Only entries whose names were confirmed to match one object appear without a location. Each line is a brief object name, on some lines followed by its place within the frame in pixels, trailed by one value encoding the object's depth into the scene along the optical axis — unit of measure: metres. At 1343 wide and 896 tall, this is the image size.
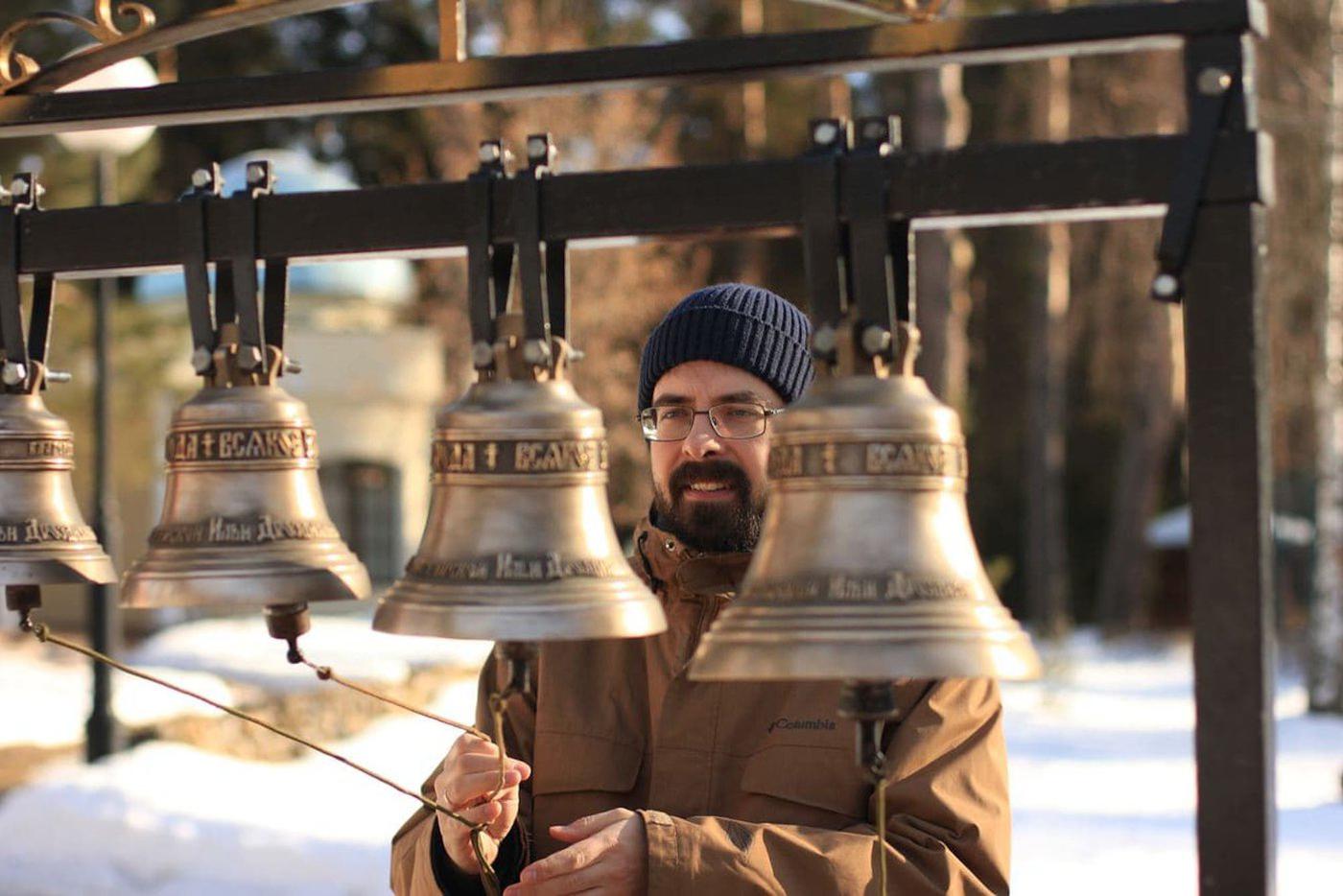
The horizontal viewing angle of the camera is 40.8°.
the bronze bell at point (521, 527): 2.27
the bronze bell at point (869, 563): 2.12
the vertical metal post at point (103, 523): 10.69
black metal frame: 2.17
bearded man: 2.90
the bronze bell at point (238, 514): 2.58
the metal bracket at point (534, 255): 2.33
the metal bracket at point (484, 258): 2.36
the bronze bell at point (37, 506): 2.82
